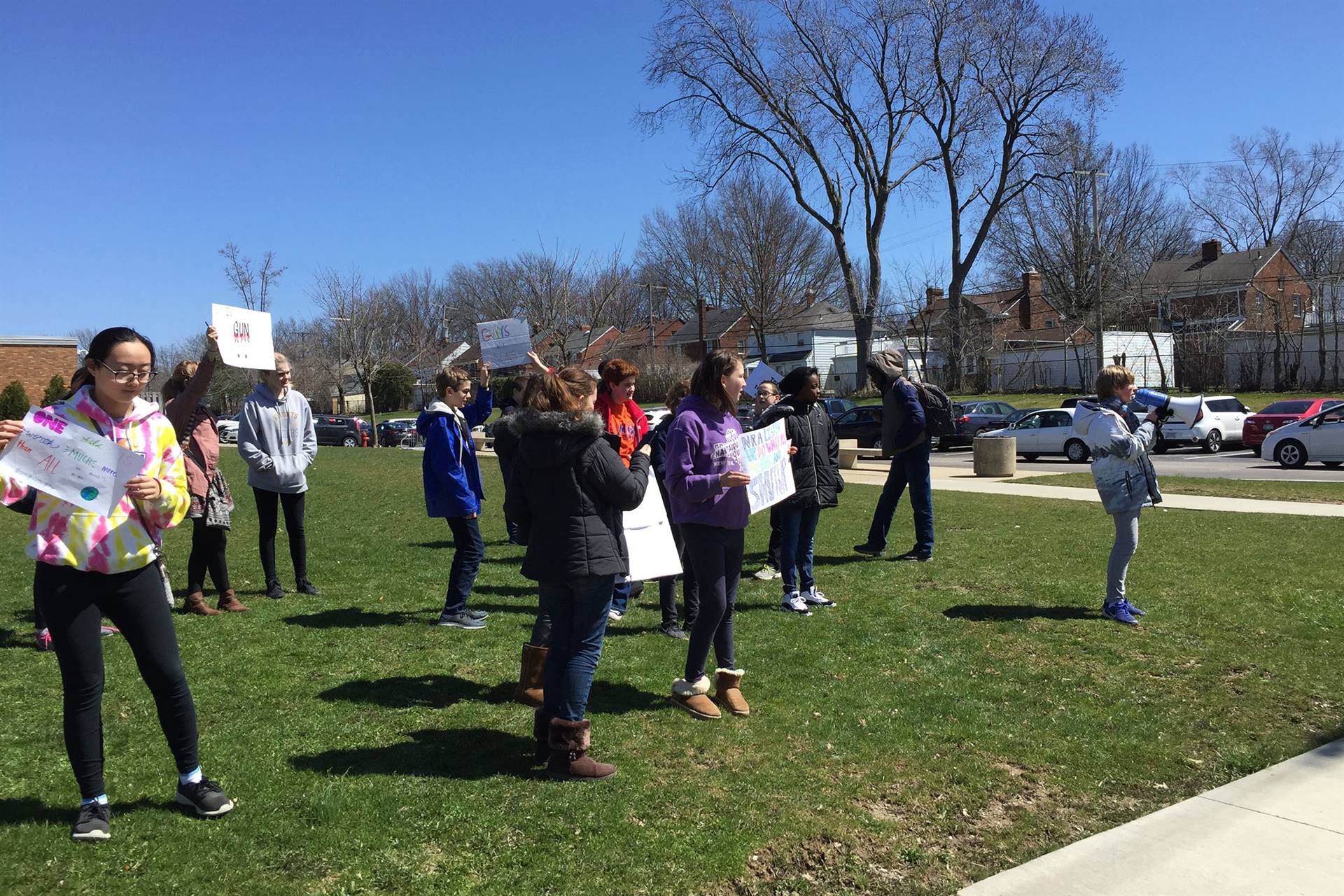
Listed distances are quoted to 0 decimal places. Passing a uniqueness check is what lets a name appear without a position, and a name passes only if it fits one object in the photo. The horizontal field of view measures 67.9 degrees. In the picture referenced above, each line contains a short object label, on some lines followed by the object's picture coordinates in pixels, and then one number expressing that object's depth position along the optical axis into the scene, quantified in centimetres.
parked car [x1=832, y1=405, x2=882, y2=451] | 3209
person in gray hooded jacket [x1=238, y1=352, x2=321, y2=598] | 722
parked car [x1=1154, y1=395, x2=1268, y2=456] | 2608
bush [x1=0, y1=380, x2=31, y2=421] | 3634
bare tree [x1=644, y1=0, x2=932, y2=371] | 3809
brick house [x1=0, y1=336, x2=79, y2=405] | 4166
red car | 2483
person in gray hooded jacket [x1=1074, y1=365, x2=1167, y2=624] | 650
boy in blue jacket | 645
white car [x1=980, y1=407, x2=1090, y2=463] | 2567
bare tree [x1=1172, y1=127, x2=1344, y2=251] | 6419
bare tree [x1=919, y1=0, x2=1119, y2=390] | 3722
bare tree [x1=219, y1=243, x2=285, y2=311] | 3472
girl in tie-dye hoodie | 345
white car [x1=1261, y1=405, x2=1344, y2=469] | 1995
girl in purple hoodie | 490
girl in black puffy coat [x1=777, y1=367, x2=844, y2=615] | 721
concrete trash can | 2003
